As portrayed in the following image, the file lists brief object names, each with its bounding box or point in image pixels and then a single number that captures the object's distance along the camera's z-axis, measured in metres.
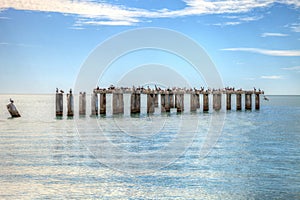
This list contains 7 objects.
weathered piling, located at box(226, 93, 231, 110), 45.54
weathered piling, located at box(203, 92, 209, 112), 44.57
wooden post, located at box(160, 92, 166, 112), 43.01
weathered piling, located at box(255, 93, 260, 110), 48.97
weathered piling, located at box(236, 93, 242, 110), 47.42
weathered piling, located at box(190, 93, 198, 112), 43.83
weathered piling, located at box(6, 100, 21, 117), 38.00
